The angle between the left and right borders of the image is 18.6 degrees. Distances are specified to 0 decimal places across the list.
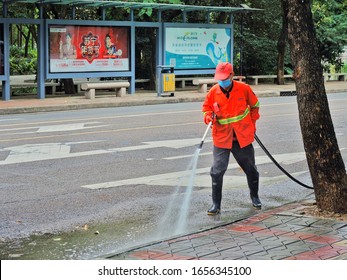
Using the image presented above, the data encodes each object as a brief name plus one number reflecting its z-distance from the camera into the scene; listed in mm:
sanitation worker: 11658
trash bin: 38375
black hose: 13278
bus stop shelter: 35421
